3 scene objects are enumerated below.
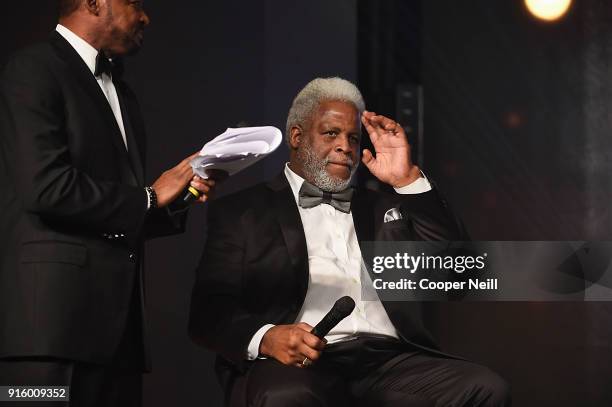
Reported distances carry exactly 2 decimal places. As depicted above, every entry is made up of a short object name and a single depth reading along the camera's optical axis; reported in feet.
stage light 22.93
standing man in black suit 13.44
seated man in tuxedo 15.74
